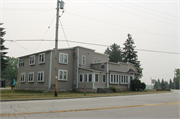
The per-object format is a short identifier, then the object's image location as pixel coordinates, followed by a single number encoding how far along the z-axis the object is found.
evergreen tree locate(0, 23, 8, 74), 31.88
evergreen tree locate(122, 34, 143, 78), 61.40
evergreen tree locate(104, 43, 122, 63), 70.62
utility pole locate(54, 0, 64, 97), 20.23
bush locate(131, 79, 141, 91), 34.90
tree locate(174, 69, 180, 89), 92.36
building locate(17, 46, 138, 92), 30.41
